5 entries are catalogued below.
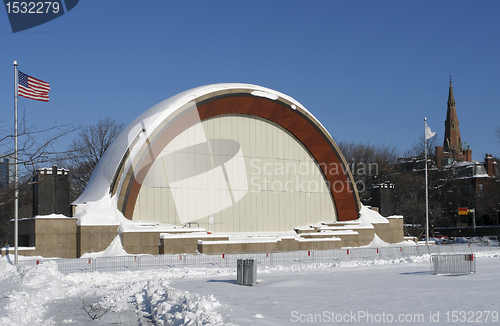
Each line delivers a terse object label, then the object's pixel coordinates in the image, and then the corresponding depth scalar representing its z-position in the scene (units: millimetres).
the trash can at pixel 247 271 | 16844
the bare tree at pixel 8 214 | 55344
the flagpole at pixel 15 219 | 20512
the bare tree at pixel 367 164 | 64188
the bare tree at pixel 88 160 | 54375
